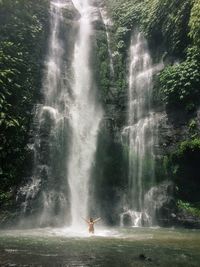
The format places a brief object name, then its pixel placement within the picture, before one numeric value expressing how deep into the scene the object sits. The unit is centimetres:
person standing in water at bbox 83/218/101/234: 983
